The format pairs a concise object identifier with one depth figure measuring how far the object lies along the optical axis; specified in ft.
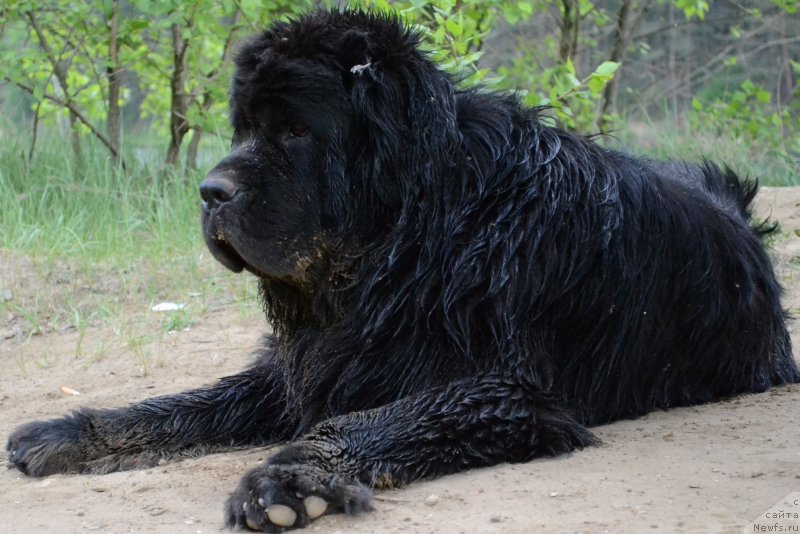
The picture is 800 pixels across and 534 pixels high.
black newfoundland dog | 11.21
